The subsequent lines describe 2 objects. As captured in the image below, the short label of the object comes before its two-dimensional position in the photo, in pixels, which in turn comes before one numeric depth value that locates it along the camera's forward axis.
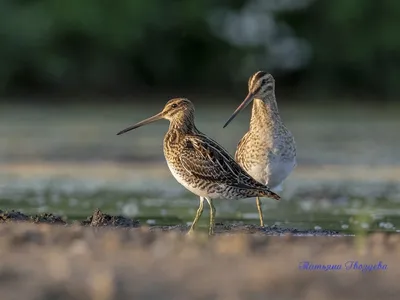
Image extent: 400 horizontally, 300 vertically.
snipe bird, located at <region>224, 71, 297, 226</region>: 19.19
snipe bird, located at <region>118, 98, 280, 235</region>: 16.87
